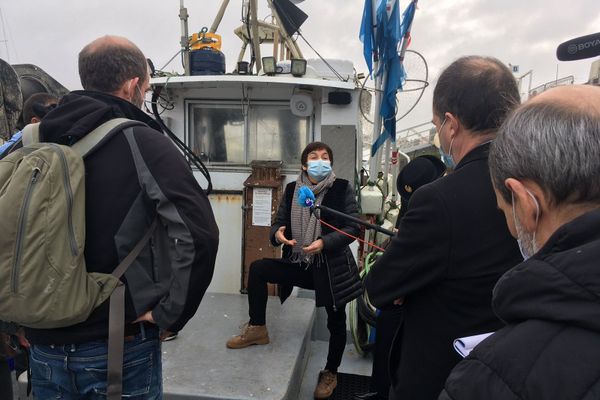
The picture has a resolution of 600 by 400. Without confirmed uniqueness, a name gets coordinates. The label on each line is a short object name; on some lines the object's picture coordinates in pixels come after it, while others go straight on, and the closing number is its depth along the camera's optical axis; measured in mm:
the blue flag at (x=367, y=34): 4418
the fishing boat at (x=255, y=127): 4421
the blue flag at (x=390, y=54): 4285
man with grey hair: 591
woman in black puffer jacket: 2885
